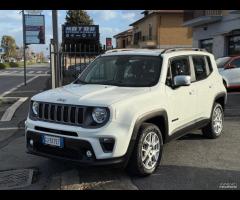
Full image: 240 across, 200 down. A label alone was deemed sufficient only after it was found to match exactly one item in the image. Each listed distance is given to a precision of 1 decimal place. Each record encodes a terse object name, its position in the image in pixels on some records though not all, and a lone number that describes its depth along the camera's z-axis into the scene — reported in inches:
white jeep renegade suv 122.2
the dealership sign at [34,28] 544.4
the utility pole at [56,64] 274.3
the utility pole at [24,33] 544.2
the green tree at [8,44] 2647.9
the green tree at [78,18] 1352.0
